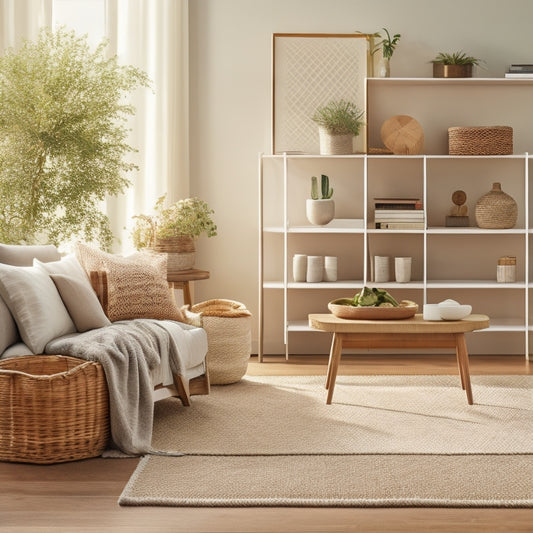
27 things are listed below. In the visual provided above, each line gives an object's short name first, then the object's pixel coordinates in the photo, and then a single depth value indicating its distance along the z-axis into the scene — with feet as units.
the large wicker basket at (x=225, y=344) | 16.94
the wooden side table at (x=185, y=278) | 18.11
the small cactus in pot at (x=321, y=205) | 19.76
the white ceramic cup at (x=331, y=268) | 20.02
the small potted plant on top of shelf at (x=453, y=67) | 20.07
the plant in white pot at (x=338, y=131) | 19.88
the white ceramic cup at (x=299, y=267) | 20.02
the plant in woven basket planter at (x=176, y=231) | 18.34
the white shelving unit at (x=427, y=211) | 20.89
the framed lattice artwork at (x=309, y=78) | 20.42
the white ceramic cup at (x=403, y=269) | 19.85
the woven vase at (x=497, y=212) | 19.94
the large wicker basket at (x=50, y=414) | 11.51
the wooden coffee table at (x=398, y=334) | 14.62
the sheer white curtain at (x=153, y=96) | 20.30
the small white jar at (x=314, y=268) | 19.90
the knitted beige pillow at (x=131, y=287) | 14.99
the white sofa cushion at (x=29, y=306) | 12.56
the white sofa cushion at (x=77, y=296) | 13.61
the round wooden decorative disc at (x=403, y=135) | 20.11
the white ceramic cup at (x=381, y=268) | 19.95
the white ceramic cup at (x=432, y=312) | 14.98
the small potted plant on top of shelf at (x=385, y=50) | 20.06
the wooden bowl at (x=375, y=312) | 15.05
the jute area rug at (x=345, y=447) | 10.21
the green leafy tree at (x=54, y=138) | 16.35
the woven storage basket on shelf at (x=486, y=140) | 19.70
